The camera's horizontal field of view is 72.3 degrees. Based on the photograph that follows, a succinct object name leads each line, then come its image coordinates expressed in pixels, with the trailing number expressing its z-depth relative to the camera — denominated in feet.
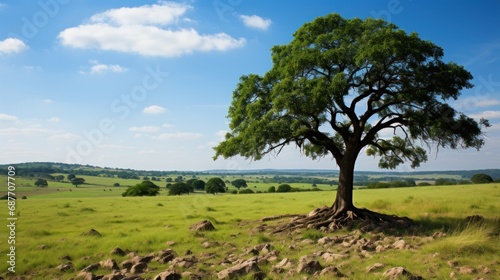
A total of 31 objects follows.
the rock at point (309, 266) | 38.73
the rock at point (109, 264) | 44.30
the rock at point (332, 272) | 37.07
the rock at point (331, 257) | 43.69
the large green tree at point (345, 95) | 63.62
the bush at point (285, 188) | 285.56
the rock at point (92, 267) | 43.15
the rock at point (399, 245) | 49.01
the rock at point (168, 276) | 38.04
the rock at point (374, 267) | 38.42
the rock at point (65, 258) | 48.99
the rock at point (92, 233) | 67.15
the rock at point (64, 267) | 44.57
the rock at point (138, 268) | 42.50
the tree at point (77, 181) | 342.23
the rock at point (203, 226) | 69.66
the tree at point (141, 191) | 252.62
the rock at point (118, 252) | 51.49
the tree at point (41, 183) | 268.54
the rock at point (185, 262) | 43.90
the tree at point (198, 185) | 339.57
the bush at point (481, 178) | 273.83
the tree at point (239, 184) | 407.11
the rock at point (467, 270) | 36.70
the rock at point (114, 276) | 39.06
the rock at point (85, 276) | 39.68
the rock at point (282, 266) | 39.98
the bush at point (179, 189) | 276.62
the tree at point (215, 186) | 284.20
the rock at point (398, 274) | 34.58
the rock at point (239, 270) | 37.99
